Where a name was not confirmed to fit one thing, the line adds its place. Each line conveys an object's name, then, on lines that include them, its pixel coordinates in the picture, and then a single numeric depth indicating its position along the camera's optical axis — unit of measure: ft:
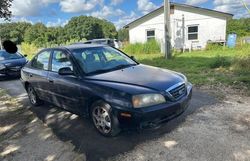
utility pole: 30.54
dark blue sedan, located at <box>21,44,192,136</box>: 8.56
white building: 48.08
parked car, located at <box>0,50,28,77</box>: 24.99
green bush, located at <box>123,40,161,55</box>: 46.36
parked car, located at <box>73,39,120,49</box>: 48.32
